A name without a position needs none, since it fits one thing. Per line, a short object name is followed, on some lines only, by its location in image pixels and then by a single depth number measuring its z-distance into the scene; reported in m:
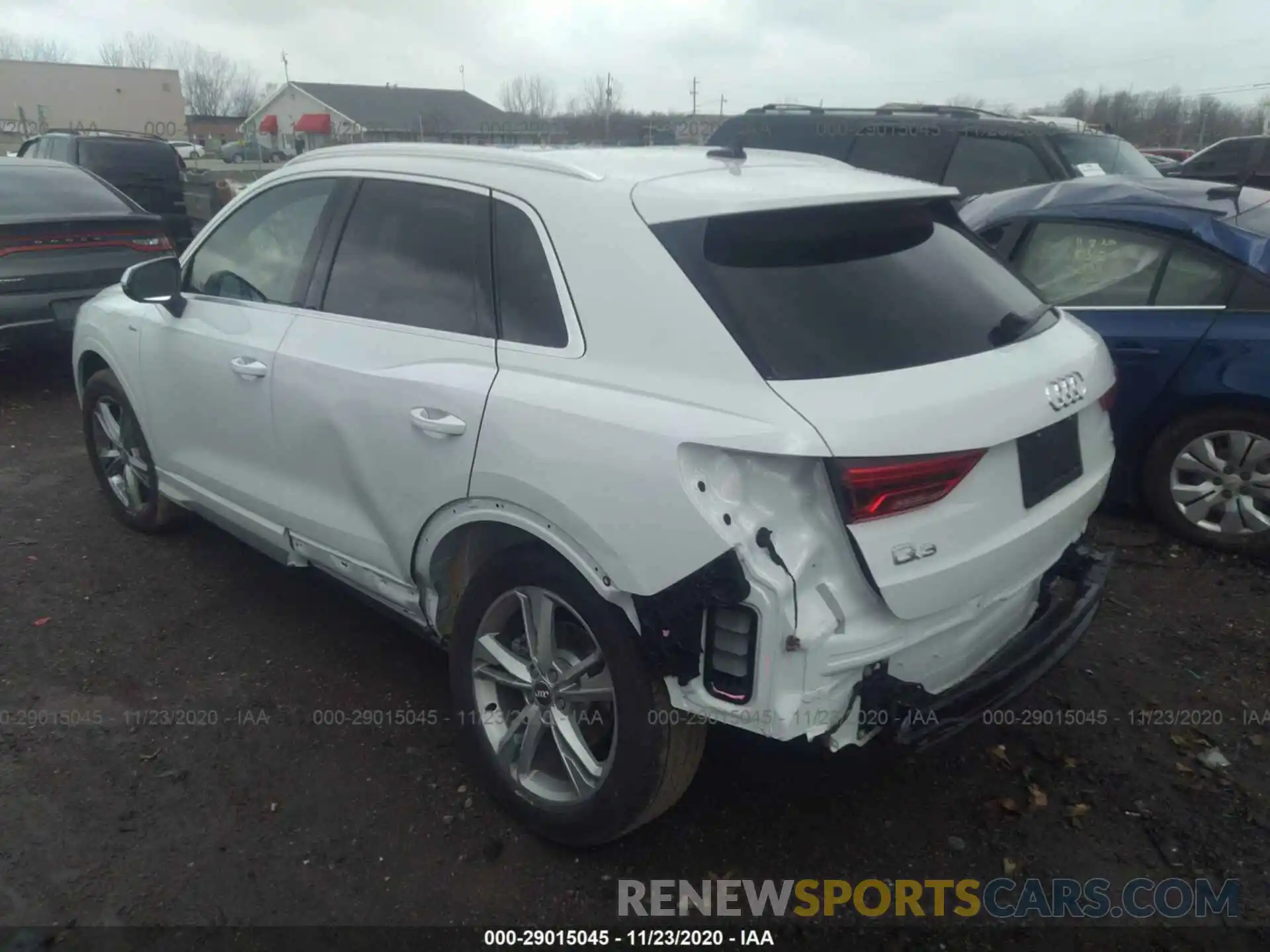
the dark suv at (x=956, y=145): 7.85
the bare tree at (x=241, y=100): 89.06
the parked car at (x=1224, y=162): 10.96
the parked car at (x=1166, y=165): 14.59
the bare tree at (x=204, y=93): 87.44
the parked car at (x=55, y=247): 6.70
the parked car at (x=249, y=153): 37.59
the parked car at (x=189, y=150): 39.12
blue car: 4.24
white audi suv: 2.17
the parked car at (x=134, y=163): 13.09
